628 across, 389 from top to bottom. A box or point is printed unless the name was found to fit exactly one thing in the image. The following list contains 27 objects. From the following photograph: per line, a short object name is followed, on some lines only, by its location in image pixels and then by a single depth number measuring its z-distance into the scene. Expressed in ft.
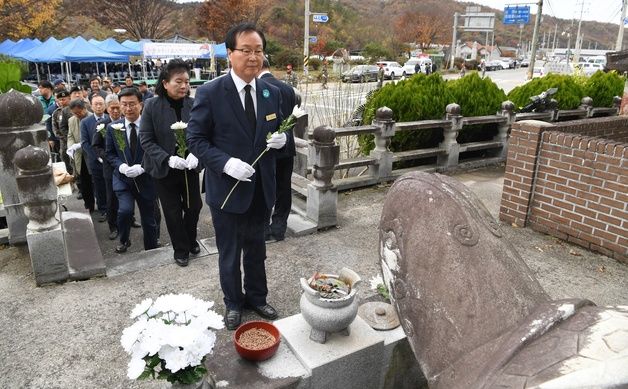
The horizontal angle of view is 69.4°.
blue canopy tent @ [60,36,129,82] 62.54
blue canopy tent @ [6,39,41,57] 69.87
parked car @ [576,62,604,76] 150.87
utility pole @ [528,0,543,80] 75.02
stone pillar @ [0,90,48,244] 14.10
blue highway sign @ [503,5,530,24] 119.14
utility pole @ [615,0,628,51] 111.45
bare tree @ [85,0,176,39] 124.88
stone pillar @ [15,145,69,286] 12.44
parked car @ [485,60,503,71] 177.99
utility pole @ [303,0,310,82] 70.45
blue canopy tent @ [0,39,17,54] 73.37
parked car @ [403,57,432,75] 123.13
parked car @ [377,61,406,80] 116.50
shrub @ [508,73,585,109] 31.24
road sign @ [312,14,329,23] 79.65
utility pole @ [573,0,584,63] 160.90
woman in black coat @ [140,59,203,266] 13.47
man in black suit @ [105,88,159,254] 15.81
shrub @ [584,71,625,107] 33.99
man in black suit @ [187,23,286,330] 9.71
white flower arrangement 6.28
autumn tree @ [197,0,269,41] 130.21
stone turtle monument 4.41
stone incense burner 8.29
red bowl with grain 8.12
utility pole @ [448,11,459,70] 162.66
